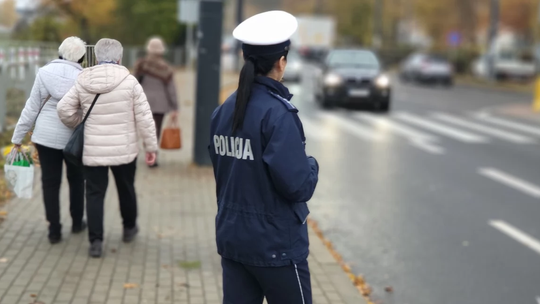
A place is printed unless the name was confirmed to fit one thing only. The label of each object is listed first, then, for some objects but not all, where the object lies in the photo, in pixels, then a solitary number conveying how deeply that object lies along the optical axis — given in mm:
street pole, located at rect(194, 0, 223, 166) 10953
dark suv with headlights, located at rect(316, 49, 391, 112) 22656
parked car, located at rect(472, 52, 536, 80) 44625
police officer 3158
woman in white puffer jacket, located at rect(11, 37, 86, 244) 5715
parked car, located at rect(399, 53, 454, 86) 40312
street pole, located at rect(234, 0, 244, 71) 36500
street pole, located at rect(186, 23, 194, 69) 31750
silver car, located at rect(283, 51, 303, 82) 35188
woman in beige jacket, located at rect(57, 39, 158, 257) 5574
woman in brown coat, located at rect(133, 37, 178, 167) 9688
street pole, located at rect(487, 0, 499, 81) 39662
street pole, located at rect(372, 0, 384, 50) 66375
